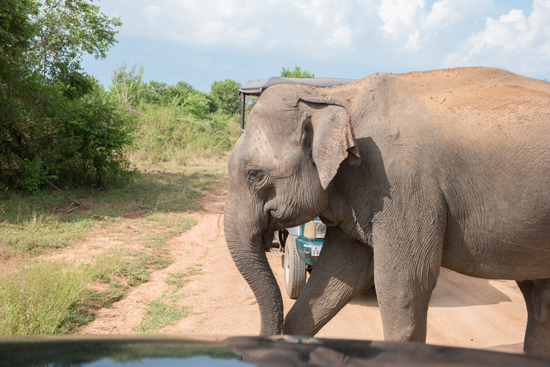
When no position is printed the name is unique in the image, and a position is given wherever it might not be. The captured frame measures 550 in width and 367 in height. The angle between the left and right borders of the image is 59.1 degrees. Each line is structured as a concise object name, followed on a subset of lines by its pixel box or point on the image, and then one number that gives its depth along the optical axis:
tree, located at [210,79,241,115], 47.47
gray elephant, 3.01
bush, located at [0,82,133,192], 12.40
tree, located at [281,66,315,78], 39.28
